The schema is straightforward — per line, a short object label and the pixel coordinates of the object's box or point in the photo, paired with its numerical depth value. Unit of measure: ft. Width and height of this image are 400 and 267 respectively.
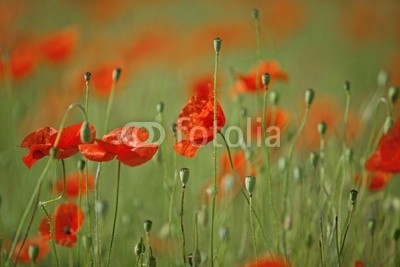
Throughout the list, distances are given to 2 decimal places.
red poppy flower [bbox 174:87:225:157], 7.83
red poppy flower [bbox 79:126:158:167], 7.79
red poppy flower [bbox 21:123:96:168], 7.82
